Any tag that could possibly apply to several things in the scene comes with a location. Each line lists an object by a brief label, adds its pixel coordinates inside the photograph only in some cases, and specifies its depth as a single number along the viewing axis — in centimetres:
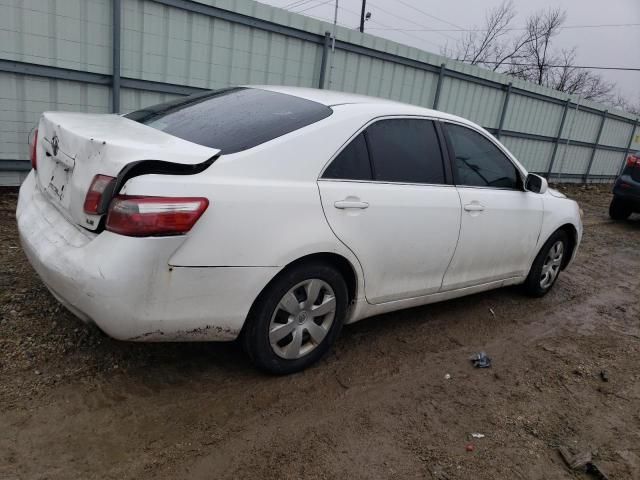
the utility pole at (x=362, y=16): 2847
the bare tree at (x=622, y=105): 3794
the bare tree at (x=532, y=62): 3169
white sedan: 234
